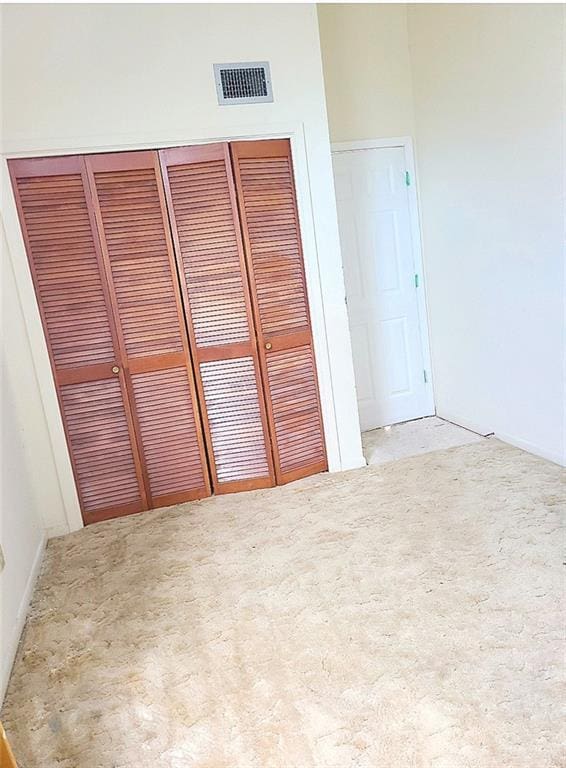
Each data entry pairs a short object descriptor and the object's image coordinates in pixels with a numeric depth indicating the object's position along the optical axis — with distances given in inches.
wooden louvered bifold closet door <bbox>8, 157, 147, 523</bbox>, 115.9
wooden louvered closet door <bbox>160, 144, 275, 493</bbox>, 122.3
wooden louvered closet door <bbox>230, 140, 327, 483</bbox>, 125.4
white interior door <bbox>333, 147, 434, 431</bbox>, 158.2
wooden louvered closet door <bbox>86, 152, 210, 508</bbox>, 119.4
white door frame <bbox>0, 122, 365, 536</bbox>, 114.3
